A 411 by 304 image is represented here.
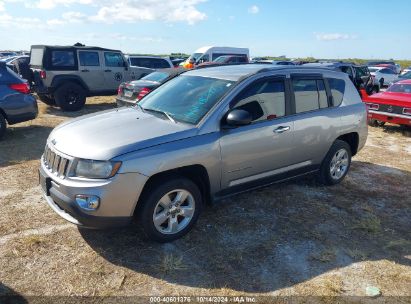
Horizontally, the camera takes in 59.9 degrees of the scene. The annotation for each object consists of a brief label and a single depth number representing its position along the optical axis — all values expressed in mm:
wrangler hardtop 11219
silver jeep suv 3326
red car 9489
